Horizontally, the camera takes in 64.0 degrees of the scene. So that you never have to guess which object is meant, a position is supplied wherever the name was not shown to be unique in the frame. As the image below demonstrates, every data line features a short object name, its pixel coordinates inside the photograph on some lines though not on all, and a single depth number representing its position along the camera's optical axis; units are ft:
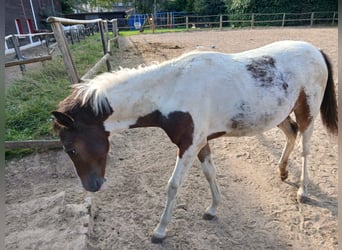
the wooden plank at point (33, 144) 11.10
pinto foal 6.69
